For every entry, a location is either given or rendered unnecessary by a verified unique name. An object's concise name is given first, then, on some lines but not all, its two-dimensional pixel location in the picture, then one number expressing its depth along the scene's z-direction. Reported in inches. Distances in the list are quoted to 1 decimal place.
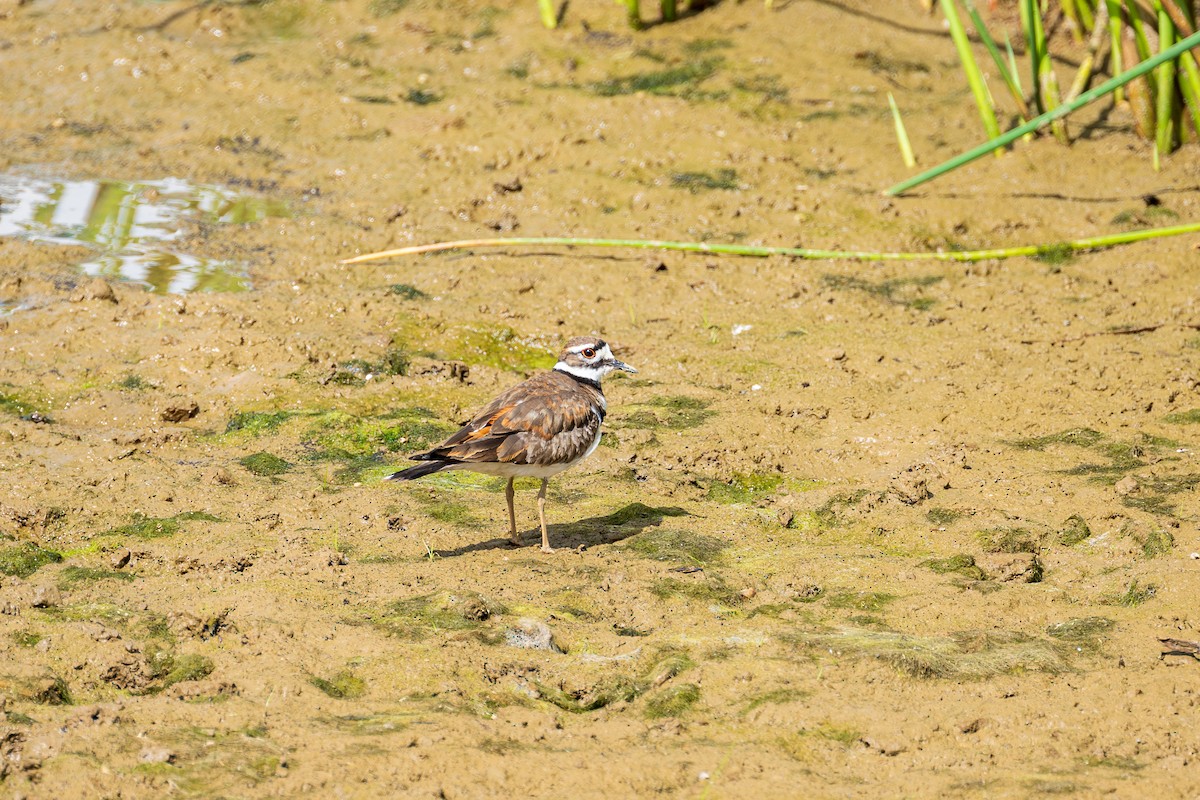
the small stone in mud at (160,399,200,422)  650.2
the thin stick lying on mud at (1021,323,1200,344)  714.2
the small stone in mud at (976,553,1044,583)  506.0
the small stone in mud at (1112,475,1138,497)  560.1
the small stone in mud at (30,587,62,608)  456.8
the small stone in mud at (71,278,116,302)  740.6
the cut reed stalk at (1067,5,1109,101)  901.2
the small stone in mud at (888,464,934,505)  576.4
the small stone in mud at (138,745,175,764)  356.2
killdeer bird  532.1
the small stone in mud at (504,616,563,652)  449.1
